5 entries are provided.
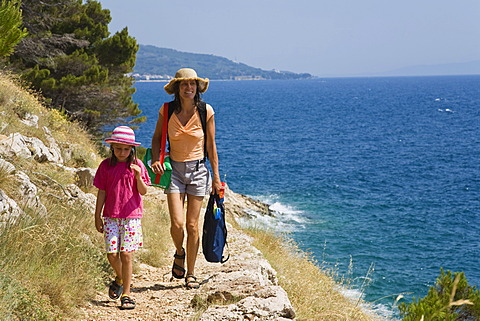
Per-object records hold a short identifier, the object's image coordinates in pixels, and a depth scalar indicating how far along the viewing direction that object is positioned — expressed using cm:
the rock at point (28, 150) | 725
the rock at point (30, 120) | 1124
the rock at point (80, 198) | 715
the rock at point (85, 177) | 934
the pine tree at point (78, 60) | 1909
